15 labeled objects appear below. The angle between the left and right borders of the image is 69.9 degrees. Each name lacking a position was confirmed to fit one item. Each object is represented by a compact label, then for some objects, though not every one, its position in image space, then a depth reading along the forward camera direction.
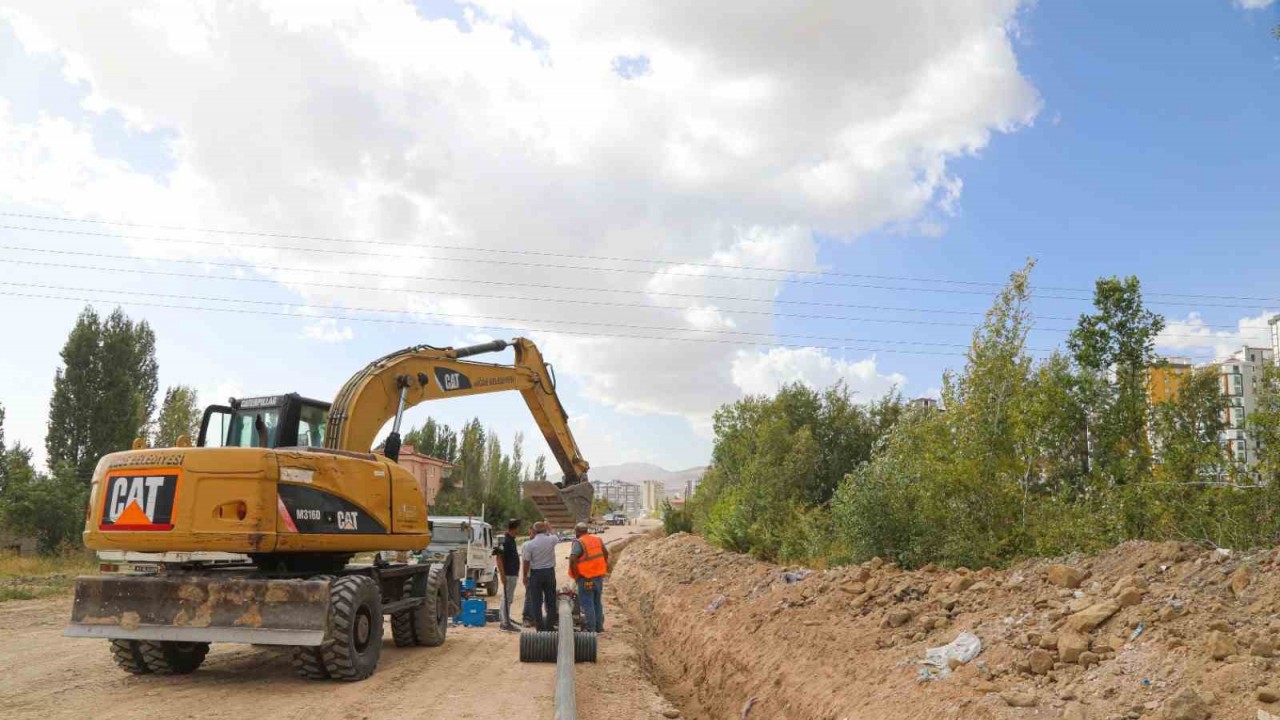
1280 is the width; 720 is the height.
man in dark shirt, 16.06
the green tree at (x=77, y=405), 43.50
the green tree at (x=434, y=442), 73.12
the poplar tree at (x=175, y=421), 34.25
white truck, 21.23
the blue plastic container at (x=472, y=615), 16.19
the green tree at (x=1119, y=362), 13.97
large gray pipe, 7.83
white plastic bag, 9.10
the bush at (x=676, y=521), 43.78
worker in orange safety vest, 14.48
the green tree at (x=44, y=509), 30.91
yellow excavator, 9.40
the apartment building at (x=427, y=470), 51.83
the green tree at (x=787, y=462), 23.74
